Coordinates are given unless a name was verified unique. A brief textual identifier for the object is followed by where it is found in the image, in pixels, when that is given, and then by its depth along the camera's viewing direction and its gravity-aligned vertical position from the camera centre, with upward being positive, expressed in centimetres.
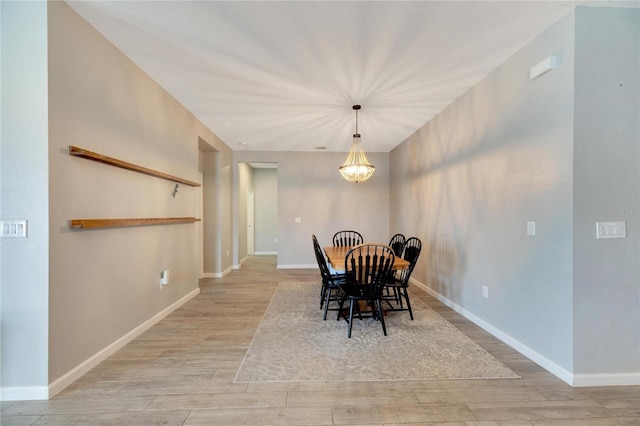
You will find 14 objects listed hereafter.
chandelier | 386 +63
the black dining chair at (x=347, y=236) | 558 -50
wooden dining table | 278 -53
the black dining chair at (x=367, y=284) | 260 -72
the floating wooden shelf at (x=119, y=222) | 195 -7
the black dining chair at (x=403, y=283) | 303 -79
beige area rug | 201 -118
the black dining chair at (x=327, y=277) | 307 -76
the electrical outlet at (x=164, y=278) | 310 -73
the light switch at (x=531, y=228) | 219 -14
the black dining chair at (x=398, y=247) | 386 -52
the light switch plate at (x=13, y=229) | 172 -8
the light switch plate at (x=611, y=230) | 188 -13
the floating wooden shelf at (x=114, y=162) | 192 +43
